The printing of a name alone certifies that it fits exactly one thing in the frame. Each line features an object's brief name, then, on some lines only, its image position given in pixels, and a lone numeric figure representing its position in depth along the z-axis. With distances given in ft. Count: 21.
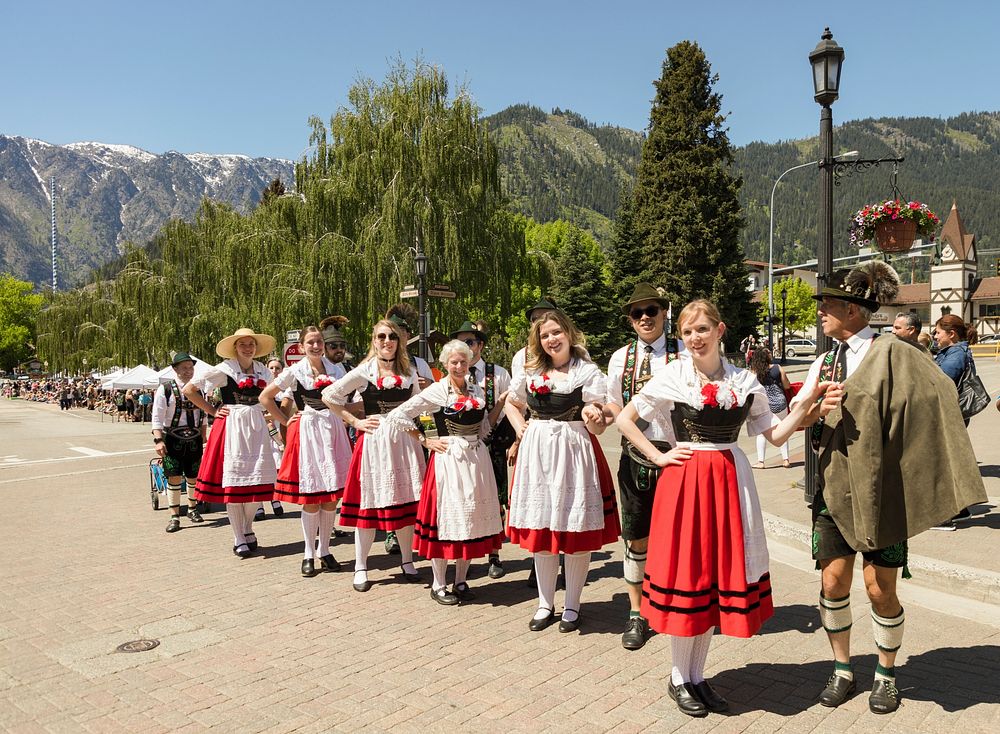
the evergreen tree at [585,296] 145.89
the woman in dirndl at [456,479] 19.70
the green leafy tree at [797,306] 268.21
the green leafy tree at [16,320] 329.93
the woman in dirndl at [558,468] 17.65
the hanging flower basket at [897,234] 27.99
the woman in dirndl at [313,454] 23.84
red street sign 57.77
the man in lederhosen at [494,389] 21.84
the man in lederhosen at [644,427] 17.03
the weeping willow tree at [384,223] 84.84
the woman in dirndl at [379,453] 21.77
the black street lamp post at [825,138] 28.12
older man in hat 12.84
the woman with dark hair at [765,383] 31.85
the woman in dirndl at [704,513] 13.01
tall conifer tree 146.61
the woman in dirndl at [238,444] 26.18
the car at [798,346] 261.75
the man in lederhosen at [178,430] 32.94
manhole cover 17.47
